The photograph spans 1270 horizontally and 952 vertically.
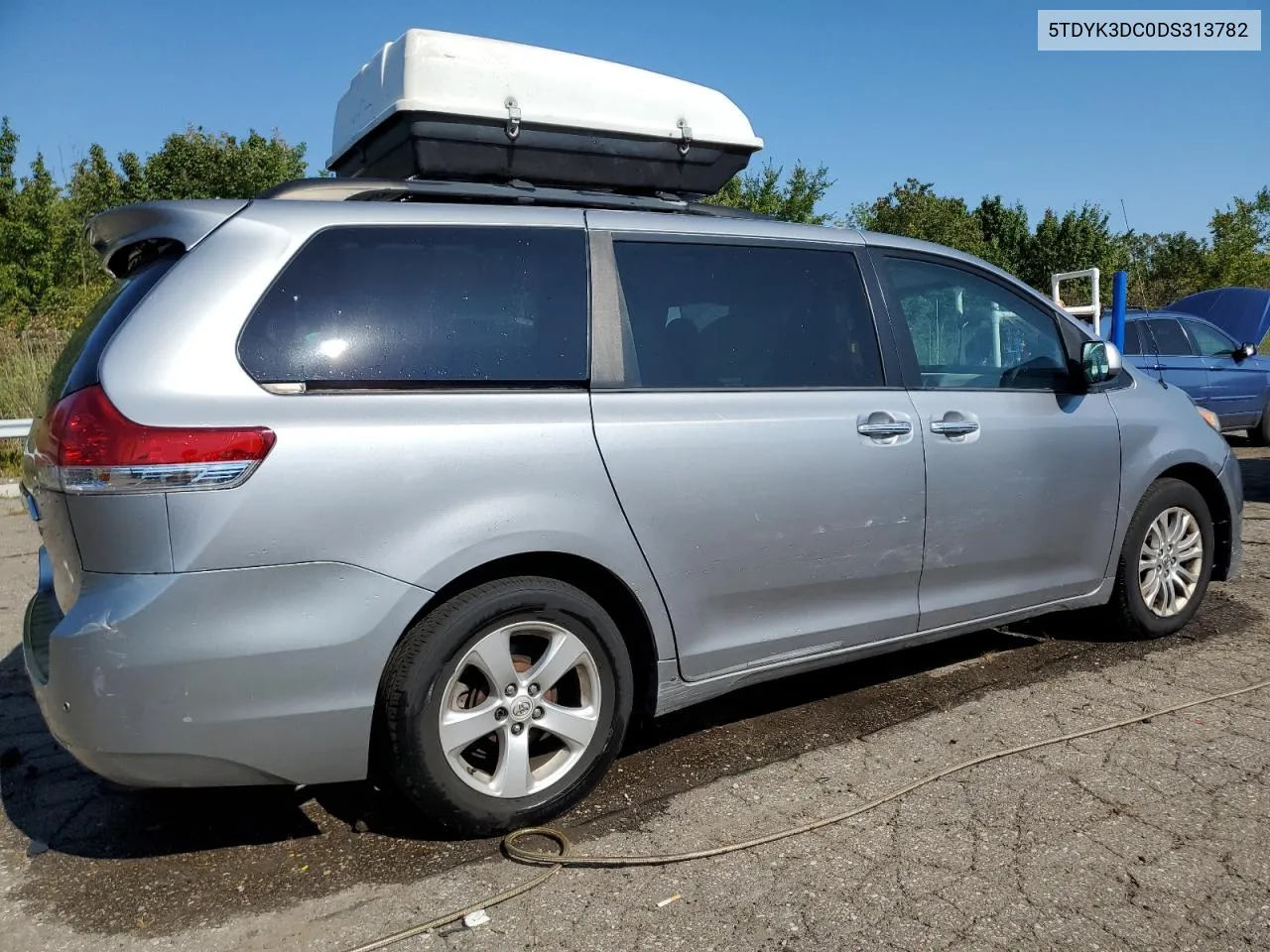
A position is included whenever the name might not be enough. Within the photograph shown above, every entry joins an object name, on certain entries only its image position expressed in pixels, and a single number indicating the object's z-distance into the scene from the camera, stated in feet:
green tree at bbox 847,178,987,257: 96.12
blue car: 39.78
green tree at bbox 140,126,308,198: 76.38
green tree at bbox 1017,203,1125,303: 112.47
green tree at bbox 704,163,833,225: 70.69
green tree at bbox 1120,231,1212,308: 106.63
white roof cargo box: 11.80
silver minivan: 8.49
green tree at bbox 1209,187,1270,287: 97.81
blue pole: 30.17
